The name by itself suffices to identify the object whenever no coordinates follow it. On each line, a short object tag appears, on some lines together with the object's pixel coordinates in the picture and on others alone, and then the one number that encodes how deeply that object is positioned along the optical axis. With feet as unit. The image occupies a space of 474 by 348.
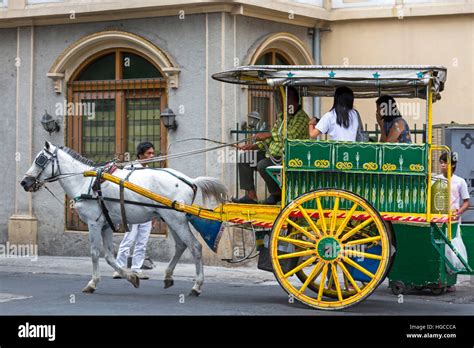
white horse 41.42
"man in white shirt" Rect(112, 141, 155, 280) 48.21
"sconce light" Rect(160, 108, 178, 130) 55.06
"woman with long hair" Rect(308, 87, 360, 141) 38.09
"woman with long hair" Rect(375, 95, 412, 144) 38.40
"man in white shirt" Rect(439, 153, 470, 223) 43.91
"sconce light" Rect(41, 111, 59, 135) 58.80
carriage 36.32
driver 39.45
